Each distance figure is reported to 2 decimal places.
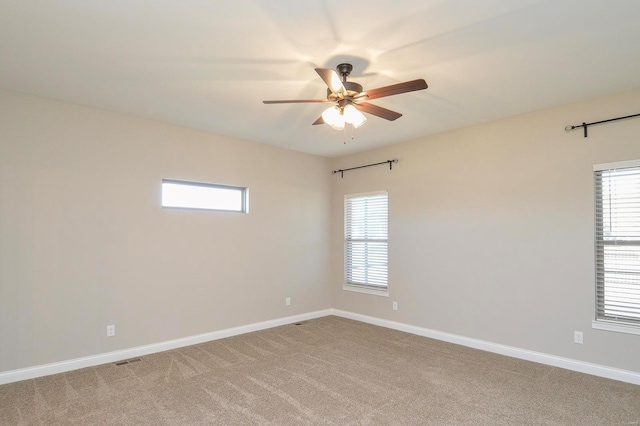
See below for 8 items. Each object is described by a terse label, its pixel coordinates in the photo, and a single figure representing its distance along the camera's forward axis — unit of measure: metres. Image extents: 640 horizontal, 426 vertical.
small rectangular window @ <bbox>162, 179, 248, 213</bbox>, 4.59
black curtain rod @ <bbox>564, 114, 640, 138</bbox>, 3.47
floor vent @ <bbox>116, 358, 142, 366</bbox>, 3.88
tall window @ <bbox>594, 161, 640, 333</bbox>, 3.43
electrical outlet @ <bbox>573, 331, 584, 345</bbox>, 3.67
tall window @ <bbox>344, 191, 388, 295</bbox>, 5.69
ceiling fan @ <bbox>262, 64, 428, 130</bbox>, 2.61
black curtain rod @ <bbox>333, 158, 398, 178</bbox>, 5.52
